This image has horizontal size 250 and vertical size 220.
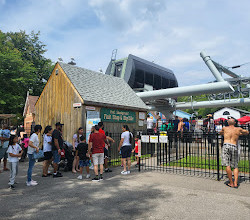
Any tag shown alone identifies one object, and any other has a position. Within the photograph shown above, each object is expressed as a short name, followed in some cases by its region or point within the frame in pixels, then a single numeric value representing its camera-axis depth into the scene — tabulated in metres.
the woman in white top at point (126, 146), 8.53
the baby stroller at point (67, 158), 9.23
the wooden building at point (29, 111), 32.42
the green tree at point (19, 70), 29.06
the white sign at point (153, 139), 9.27
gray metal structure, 16.24
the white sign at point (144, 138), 9.52
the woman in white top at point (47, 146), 8.11
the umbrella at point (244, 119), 20.26
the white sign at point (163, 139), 9.06
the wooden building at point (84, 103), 11.03
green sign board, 11.73
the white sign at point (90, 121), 10.39
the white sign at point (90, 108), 10.91
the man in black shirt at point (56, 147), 7.88
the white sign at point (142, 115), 14.31
